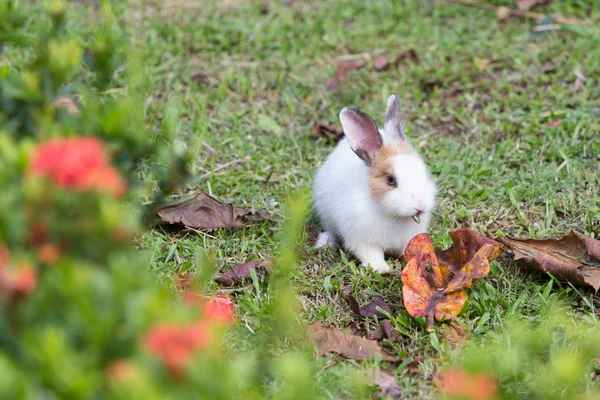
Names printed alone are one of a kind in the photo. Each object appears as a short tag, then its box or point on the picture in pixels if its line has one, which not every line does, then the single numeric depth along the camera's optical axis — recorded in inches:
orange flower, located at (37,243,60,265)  77.5
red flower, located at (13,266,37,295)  74.0
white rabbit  150.2
